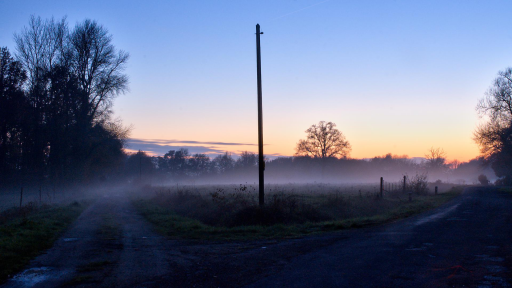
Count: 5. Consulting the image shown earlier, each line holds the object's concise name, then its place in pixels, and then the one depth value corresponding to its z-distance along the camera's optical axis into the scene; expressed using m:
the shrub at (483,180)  63.22
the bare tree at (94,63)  32.16
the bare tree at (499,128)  40.59
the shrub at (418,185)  31.61
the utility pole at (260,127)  14.69
